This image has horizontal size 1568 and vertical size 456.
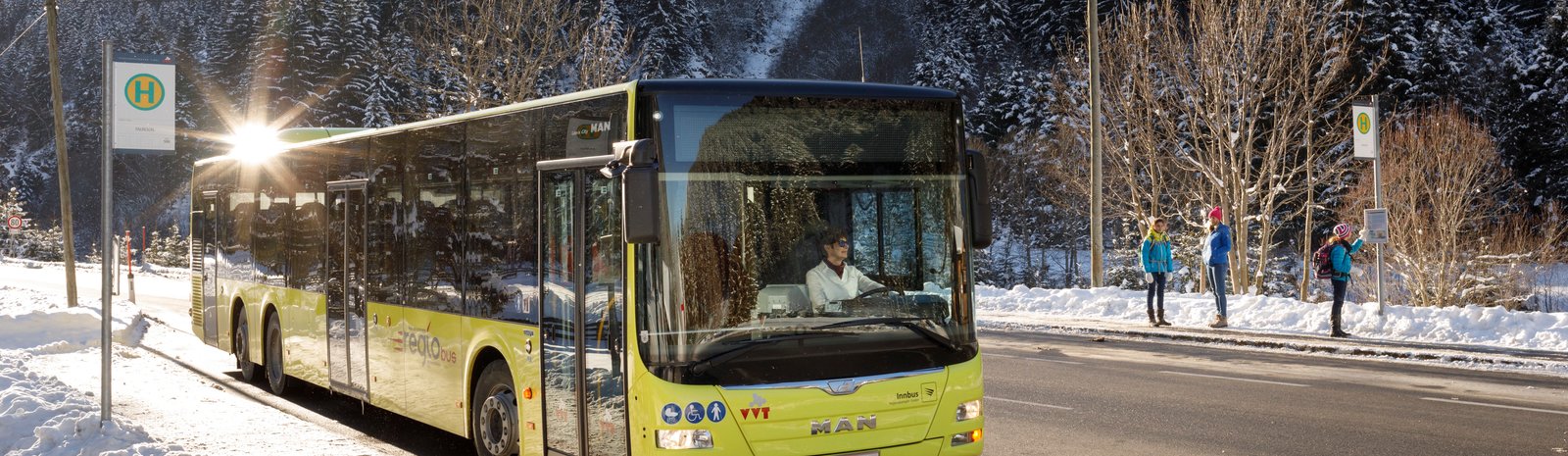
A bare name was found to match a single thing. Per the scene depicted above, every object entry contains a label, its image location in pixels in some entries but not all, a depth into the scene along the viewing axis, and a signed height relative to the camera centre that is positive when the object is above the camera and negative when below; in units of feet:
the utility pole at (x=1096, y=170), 84.79 +4.20
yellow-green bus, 20.83 -0.49
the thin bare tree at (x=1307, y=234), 110.63 -0.51
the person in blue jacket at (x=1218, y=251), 63.36 -0.98
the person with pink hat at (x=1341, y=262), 57.98 -1.50
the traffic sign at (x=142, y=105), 29.48 +3.45
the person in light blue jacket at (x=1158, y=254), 65.98 -1.10
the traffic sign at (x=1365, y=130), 64.03 +4.82
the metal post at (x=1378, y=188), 63.01 +1.88
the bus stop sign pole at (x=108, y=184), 28.94 +1.62
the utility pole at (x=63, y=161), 80.07 +6.04
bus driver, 21.26 -0.63
